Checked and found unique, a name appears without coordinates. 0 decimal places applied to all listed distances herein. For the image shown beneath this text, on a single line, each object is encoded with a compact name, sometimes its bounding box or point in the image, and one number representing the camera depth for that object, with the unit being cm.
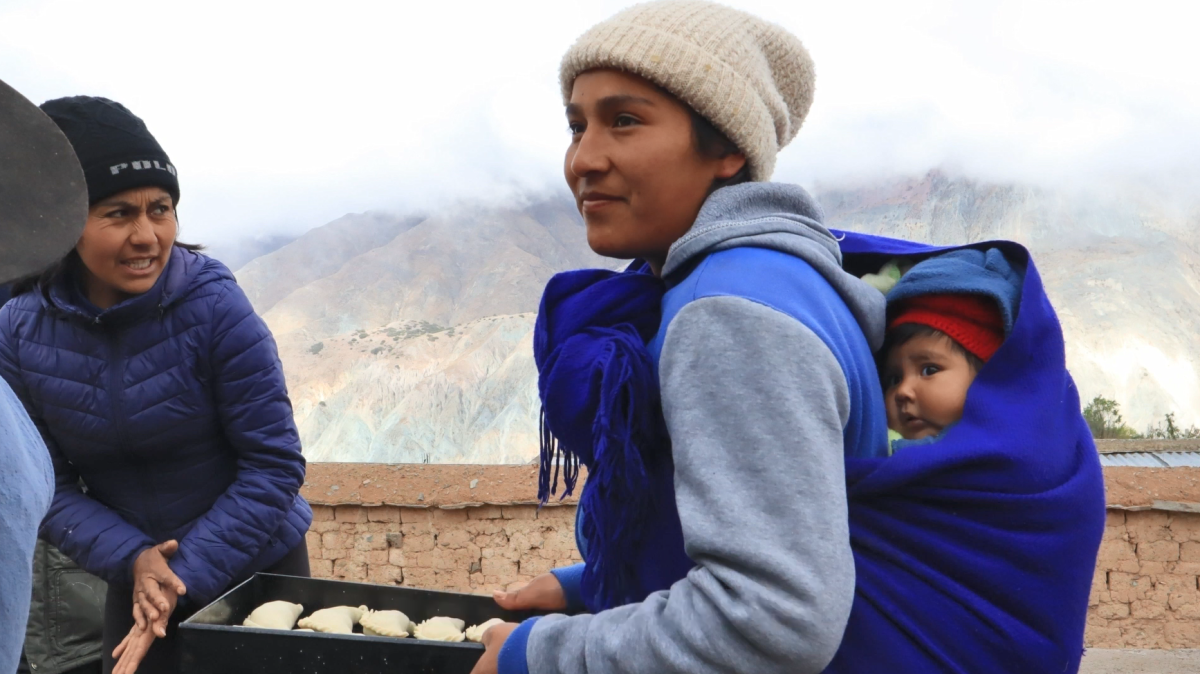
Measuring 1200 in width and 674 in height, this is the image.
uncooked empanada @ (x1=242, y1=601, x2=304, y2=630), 207
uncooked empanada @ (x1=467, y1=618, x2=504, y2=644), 194
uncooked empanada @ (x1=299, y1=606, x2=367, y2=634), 206
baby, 134
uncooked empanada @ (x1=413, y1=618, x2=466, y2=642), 197
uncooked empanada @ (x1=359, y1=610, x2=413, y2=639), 205
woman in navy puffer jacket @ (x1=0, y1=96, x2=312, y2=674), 240
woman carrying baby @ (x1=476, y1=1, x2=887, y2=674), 108
